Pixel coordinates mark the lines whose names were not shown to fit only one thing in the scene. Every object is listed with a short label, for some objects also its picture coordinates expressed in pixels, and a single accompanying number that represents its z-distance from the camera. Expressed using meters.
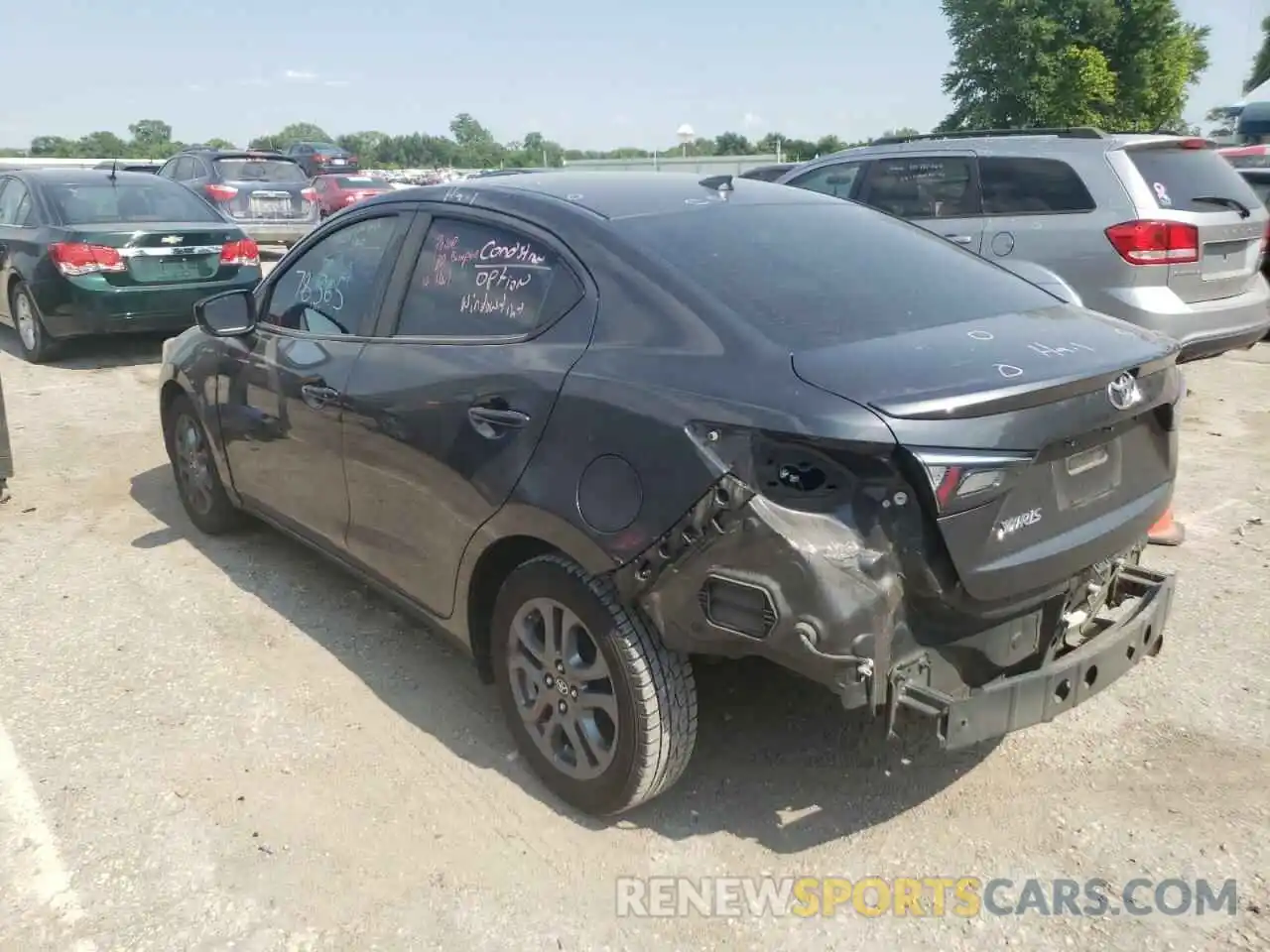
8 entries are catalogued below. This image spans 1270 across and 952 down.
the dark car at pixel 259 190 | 15.48
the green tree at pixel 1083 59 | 36.59
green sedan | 8.66
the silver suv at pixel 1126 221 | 6.25
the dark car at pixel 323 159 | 29.46
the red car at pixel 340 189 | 20.88
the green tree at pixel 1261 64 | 69.56
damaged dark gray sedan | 2.37
